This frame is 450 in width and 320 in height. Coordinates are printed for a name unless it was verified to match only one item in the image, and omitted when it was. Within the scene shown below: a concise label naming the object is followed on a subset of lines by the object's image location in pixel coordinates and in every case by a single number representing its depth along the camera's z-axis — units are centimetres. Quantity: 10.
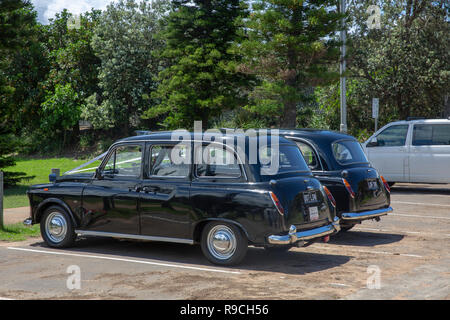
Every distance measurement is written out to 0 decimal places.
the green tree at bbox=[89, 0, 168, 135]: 3731
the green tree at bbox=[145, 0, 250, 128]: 2925
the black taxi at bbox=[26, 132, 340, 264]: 797
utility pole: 2448
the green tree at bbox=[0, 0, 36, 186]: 1730
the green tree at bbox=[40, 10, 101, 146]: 4025
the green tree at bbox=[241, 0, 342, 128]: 2312
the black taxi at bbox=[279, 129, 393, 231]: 1004
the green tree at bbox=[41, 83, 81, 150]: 3981
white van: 1678
